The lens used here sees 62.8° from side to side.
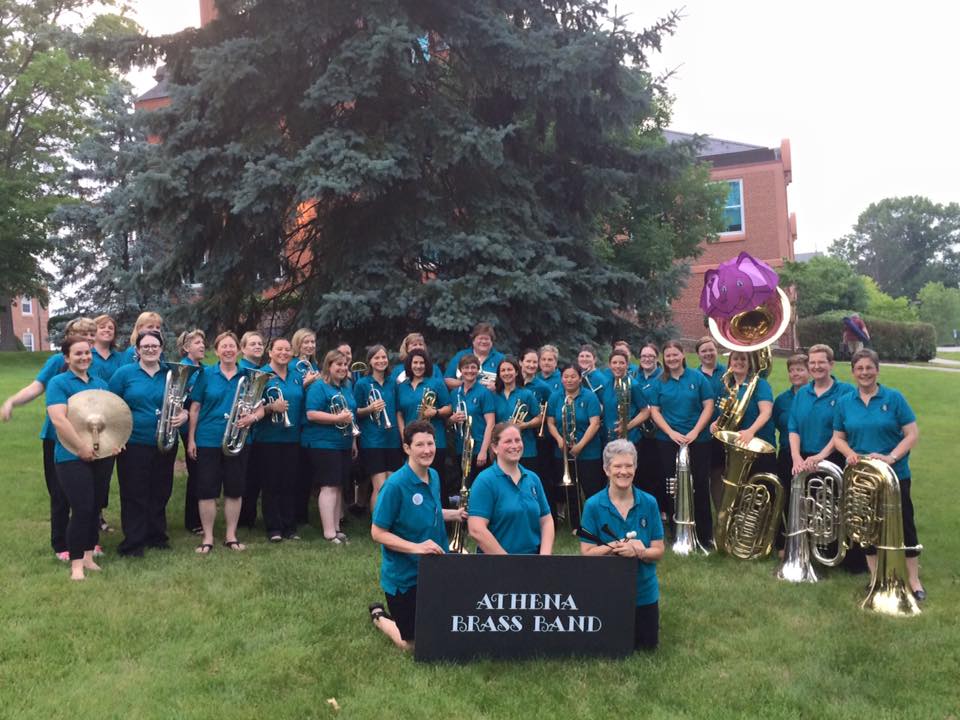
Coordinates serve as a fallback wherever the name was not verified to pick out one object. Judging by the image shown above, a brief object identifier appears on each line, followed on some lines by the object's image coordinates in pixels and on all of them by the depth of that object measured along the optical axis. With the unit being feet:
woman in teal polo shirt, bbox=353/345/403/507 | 22.44
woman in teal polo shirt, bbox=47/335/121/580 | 17.61
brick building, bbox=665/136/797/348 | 108.06
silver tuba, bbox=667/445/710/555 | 21.16
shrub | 91.86
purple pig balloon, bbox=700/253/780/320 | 21.42
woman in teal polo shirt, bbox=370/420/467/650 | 14.07
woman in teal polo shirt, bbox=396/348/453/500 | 22.44
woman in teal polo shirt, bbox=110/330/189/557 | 19.61
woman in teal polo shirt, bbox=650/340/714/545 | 21.74
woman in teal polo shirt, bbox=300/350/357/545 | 21.74
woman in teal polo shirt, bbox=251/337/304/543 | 21.42
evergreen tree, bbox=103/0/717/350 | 26.48
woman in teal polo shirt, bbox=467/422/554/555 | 14.28
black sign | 13.20
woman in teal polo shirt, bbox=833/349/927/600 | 17.33
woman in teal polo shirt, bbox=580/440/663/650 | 13.80
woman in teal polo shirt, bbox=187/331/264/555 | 20.62
